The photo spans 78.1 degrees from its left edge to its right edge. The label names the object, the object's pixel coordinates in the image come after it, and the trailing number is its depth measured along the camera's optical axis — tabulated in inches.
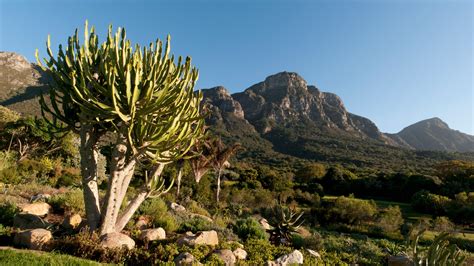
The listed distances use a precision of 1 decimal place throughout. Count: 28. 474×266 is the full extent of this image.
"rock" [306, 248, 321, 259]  311.7
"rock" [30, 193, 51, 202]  375.8
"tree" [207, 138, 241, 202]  813.2
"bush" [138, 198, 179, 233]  338.6
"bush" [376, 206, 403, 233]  661.9
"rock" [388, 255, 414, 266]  304.0
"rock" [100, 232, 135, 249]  232.1
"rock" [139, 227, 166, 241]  271.4
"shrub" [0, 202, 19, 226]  284.5
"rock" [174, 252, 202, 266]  219.0
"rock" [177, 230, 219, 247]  266.1
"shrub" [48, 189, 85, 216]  353.0
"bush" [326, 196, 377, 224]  757.3
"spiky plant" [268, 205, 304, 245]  352.2
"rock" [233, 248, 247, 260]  264.6
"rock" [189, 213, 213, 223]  425.0
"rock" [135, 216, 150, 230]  326.0
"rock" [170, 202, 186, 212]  475.3
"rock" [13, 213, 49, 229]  271.0
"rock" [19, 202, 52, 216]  310.9
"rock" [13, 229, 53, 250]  229.1
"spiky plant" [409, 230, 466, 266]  219.2
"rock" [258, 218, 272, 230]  482.1
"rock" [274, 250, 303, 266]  260.4
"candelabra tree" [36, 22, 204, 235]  241.3
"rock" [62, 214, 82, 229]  280.8
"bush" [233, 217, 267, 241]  367.6
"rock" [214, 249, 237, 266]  241.8
